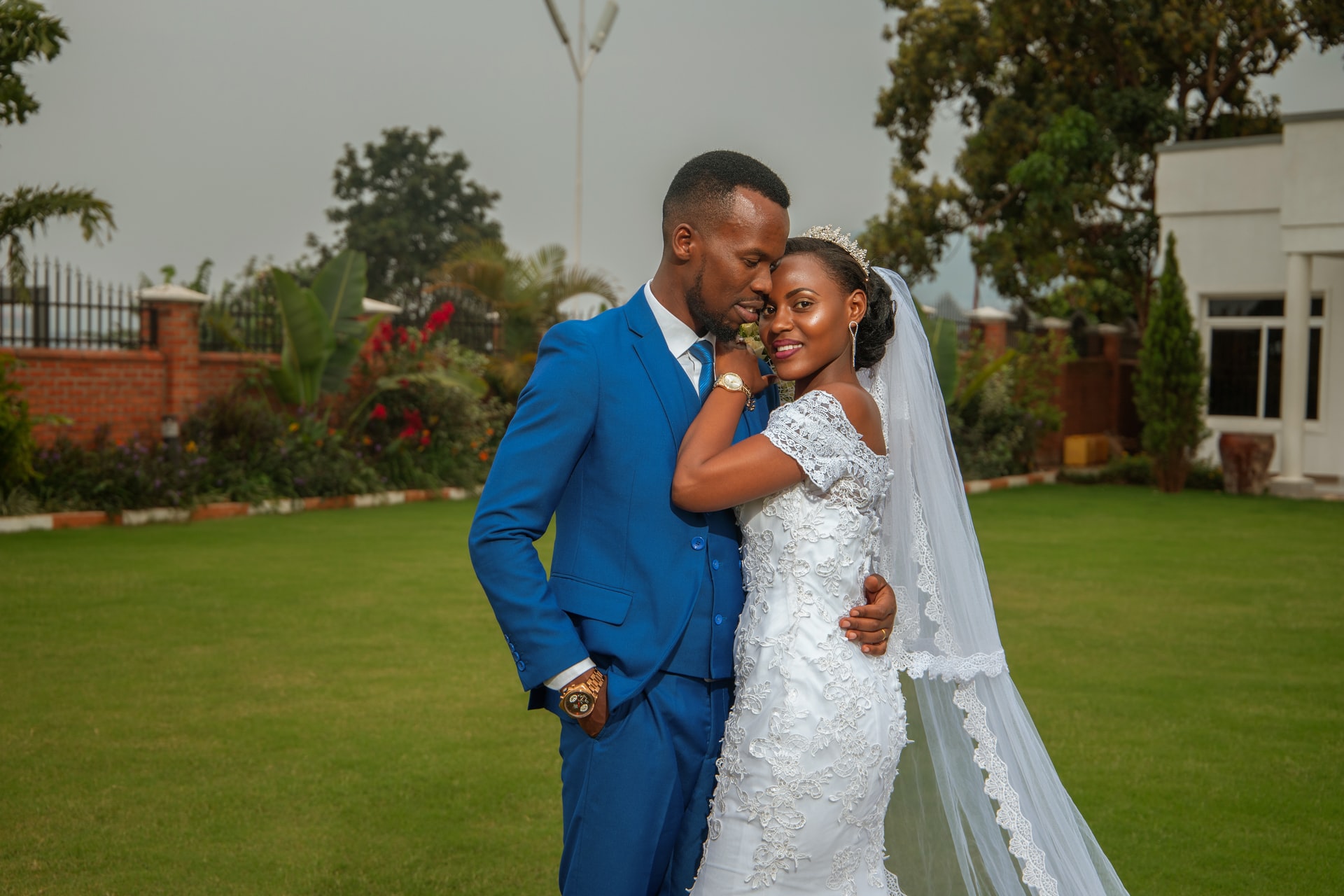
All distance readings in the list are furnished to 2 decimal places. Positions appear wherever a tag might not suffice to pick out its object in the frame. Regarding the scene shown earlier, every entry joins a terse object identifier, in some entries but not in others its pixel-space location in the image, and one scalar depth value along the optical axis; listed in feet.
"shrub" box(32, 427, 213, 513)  41.32
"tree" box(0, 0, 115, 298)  39.52
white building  59.11
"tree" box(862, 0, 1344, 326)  75.05
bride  9.23
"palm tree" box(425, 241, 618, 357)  63.41
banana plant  49.49
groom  8.59
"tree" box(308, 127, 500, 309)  137.90
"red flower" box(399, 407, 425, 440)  54.24
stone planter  58.54
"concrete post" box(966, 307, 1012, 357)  71.67
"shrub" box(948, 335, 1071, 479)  63.98
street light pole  64.23
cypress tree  61.26
